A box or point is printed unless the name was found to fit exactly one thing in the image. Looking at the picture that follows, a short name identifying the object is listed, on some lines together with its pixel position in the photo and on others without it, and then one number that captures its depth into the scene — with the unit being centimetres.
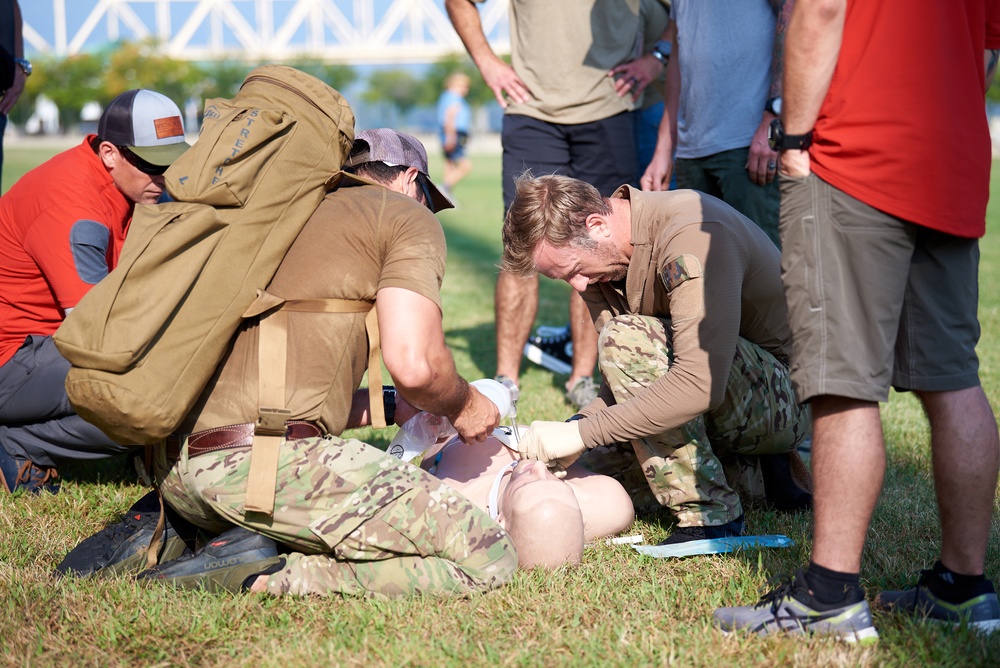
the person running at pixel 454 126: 1842
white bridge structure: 12600
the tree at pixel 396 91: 9650
